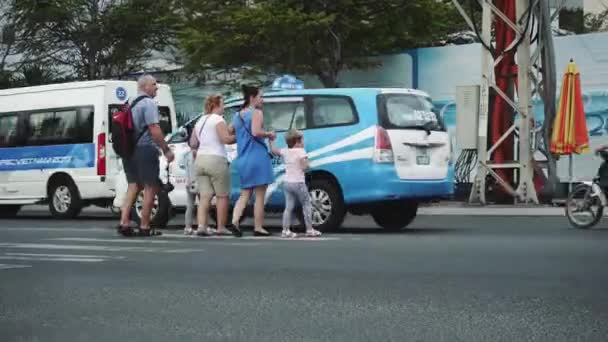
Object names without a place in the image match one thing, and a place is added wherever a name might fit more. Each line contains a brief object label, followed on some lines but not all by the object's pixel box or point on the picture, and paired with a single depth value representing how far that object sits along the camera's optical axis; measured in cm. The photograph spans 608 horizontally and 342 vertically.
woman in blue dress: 1514
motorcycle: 1655
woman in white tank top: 1514
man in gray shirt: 1502
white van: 2230
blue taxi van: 1582
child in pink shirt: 1505
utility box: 2400
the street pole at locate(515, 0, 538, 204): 2331
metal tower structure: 2330
